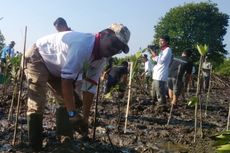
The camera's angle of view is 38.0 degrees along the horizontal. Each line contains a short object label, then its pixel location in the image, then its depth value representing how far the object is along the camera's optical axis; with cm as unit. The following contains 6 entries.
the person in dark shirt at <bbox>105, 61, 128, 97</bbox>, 762
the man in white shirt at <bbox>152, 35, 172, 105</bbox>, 609
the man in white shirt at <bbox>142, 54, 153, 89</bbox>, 915
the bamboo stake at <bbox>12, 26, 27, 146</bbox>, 306
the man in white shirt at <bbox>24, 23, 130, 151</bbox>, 259
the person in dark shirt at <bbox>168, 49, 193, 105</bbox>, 676
